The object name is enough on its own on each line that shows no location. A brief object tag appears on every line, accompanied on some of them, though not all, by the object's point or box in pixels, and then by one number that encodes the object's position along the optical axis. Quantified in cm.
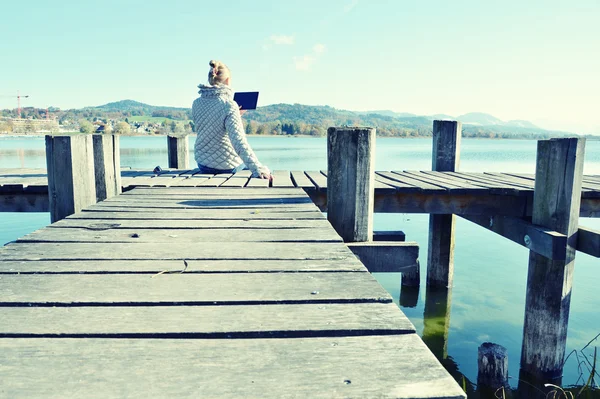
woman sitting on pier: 521
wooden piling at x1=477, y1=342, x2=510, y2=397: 400
